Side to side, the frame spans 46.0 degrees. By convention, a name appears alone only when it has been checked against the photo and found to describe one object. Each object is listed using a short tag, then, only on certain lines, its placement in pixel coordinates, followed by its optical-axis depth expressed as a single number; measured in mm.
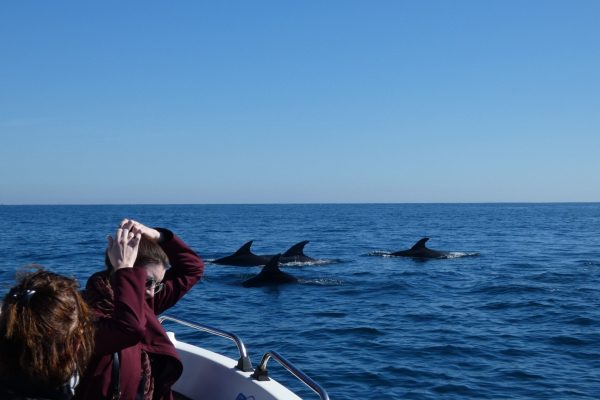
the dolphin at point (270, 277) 20875
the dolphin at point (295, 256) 28344
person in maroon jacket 2973
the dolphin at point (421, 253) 31078
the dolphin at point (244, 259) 27484
